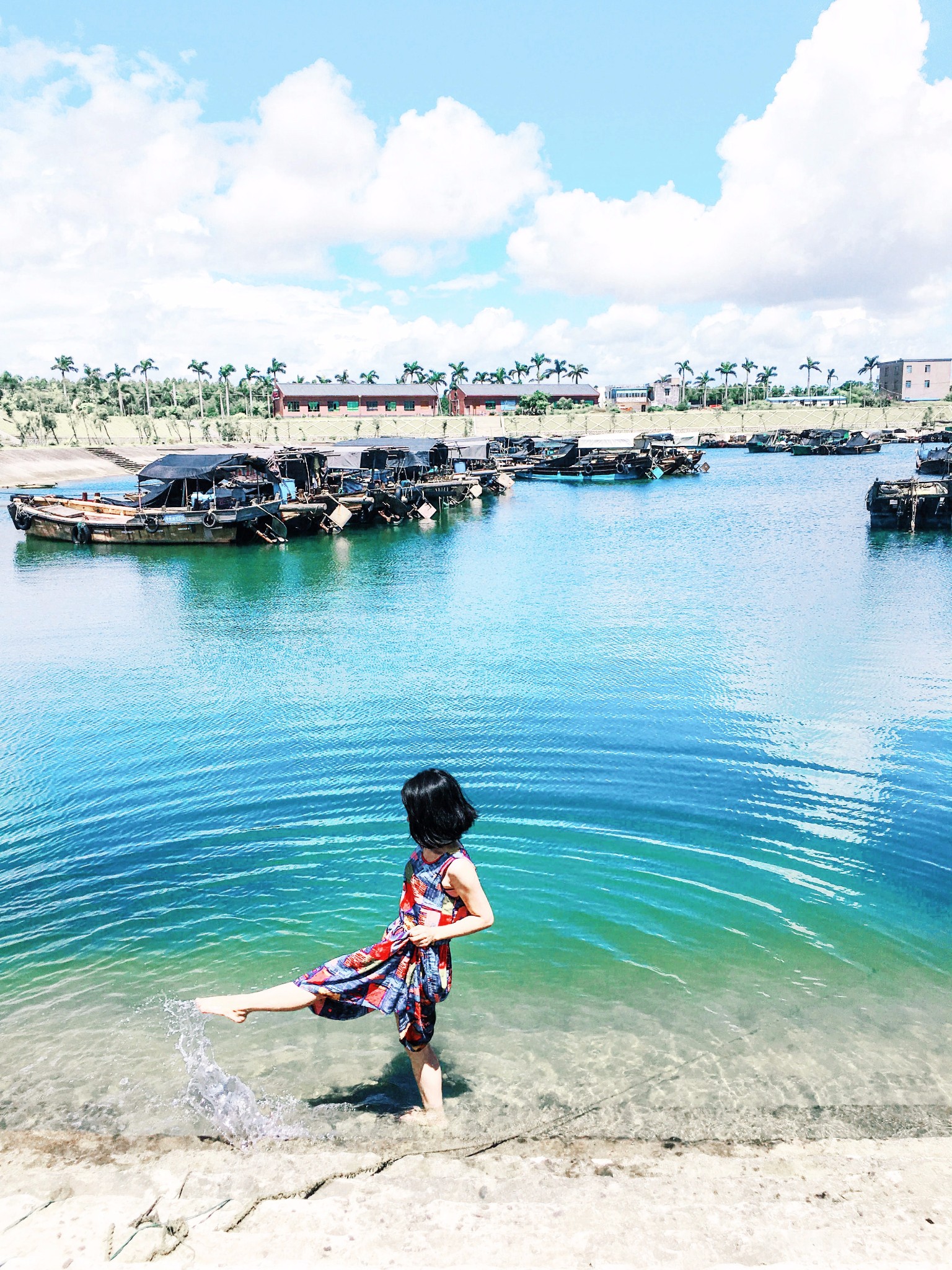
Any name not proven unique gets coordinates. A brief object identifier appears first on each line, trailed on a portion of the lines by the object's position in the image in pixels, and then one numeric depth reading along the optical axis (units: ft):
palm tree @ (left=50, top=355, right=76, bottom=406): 356.59
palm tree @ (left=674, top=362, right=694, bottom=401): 486.38
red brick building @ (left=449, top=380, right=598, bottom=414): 384.68
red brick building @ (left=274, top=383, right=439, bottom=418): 352.08
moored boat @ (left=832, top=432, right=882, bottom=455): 322.96
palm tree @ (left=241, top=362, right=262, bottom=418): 386.93
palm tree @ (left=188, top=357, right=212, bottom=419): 385.29
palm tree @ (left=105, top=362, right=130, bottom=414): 373.81
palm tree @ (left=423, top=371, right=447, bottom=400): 409.28
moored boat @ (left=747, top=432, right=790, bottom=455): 342.44
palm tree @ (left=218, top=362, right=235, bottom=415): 375.66
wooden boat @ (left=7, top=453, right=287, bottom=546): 121.60
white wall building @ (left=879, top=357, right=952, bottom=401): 503.61
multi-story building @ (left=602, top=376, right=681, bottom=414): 416.48
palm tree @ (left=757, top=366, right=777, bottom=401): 478.59
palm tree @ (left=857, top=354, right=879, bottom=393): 530.68
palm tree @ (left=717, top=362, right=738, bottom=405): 467.93
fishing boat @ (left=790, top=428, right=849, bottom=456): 323.37
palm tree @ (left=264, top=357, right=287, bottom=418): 394.52
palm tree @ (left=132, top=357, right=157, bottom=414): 371.15
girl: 13.94
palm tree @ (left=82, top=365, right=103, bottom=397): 374.84
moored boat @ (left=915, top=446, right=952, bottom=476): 138.31
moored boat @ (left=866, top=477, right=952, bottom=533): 120.37
